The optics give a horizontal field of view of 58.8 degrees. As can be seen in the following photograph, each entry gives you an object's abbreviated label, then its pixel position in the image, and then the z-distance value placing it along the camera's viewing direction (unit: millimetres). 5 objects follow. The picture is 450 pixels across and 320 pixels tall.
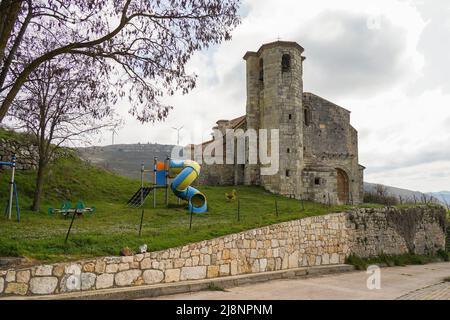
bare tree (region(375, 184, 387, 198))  40188
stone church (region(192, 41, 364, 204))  29531
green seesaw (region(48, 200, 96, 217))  15266
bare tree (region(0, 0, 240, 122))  8469
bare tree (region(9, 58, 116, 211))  14383
